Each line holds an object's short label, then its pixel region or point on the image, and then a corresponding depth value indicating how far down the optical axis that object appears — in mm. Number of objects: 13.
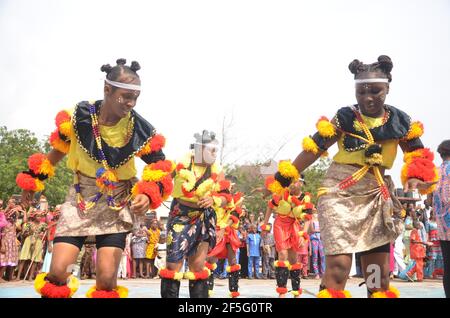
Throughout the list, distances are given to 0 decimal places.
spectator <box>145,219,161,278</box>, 15930
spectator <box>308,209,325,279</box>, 17078
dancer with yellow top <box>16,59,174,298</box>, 5059
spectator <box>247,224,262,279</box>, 17078
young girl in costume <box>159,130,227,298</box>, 6812
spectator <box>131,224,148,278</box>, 16406
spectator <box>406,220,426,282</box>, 15398
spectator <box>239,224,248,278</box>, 17375
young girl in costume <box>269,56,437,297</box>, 5180
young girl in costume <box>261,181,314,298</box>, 10008
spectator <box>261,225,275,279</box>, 17500
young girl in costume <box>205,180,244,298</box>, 10484
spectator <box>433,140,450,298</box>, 6184
